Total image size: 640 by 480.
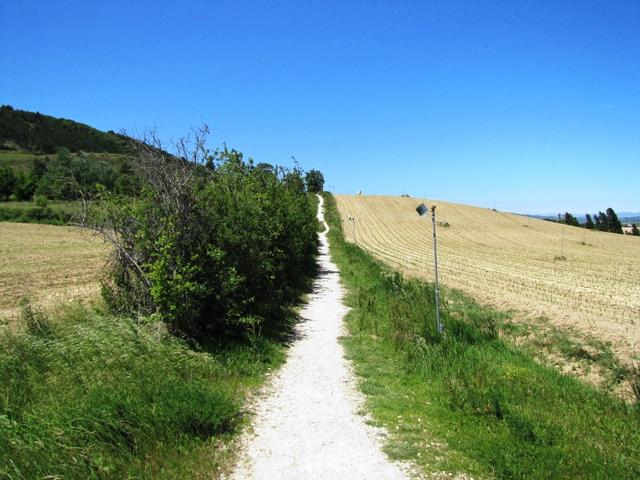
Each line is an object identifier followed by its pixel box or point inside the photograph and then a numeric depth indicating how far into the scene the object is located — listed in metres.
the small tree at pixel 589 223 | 101.03
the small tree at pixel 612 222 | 100.84
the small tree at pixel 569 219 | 98.25
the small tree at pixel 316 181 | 108.43
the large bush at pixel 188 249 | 8.36
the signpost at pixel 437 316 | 9.59
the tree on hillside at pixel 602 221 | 103.56
